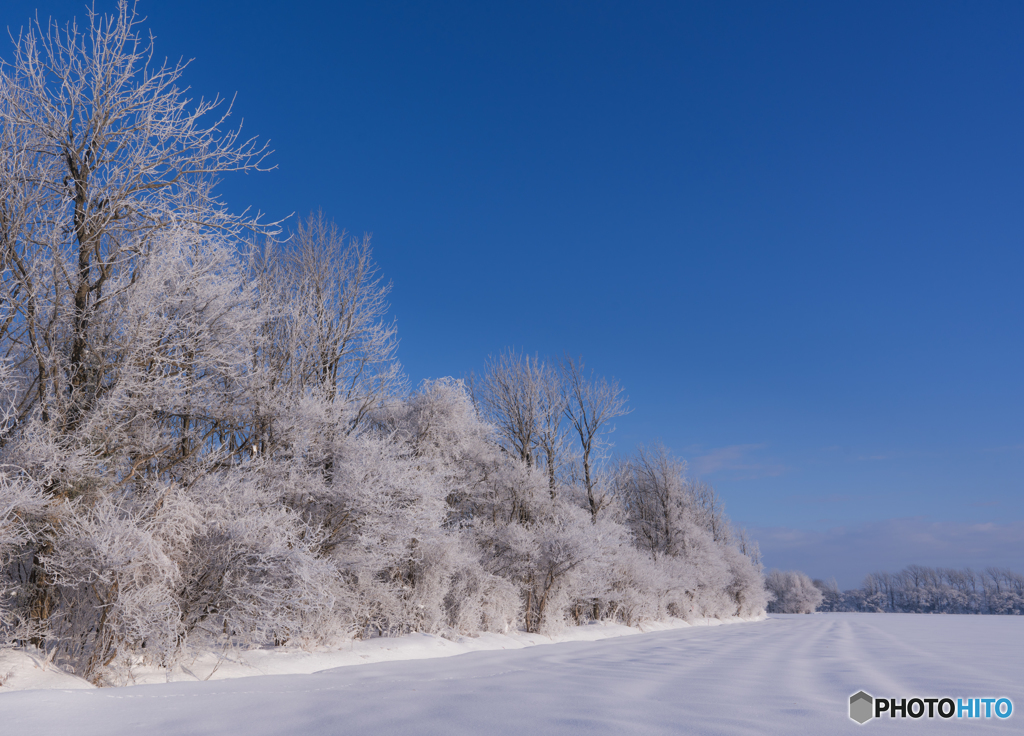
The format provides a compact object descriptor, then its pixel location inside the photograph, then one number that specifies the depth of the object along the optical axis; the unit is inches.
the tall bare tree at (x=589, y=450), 1045.2
